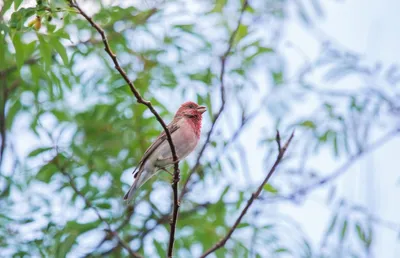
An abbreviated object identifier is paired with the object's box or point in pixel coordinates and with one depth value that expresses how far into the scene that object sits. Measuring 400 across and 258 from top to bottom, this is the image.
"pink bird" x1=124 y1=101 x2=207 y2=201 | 12.34
